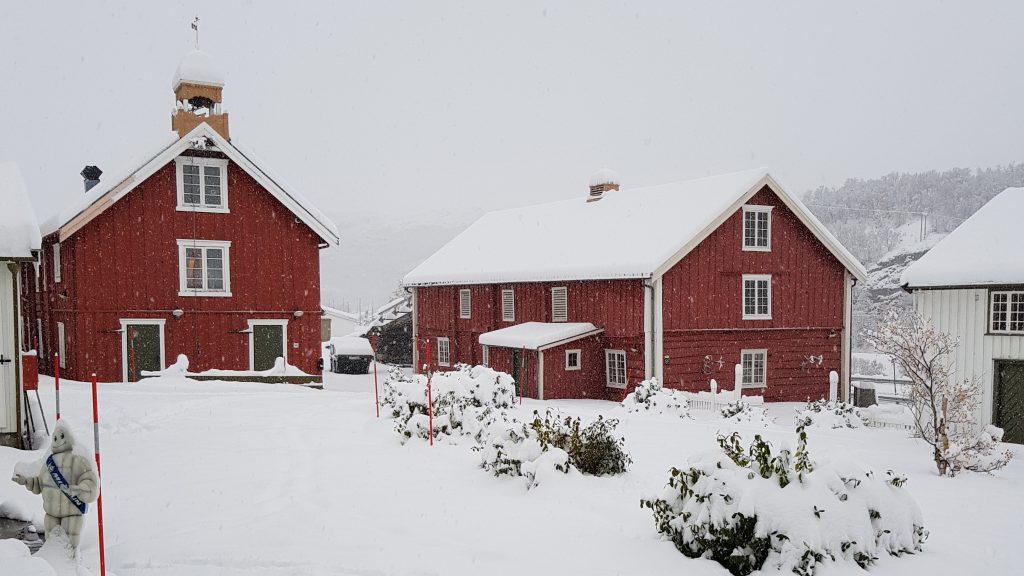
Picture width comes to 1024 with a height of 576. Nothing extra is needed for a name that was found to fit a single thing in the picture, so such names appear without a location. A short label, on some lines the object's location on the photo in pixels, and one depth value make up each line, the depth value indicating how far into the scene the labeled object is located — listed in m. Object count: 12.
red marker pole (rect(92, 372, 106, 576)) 6.20
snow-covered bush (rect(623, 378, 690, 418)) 19.22
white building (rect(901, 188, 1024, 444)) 17.33
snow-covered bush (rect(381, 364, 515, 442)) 13.25
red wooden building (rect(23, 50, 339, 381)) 21.12
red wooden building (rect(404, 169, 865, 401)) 23.95
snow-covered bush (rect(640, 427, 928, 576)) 6.80
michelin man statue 6.66
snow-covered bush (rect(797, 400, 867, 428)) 18.23
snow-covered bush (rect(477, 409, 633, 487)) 9.97
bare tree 12.08
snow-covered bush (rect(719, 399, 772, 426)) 18.58
